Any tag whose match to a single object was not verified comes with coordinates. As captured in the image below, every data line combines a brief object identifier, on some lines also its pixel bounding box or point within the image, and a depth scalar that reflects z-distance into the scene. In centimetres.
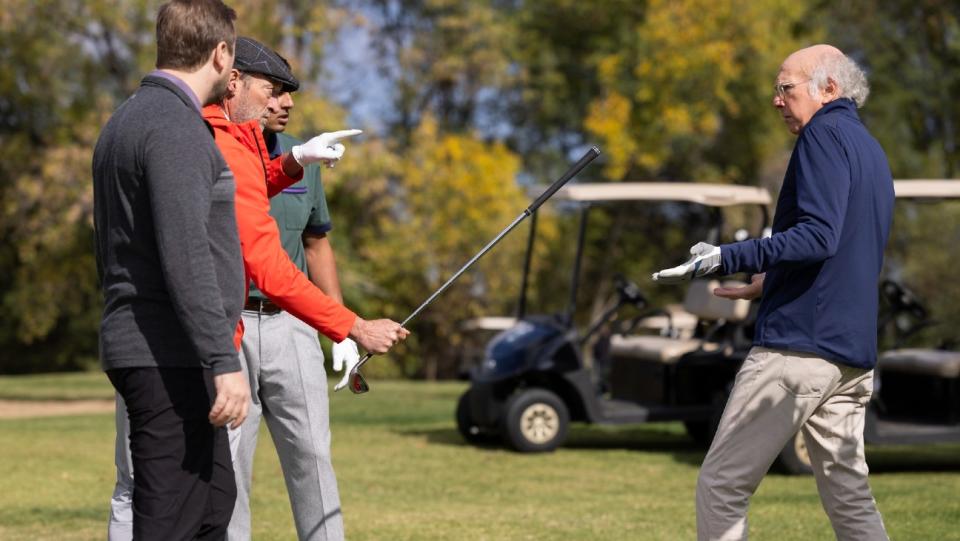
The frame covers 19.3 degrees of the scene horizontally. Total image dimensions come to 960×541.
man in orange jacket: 773
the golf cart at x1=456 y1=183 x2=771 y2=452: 1977
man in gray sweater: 626
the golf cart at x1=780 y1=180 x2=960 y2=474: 1778
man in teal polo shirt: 889
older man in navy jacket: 795
